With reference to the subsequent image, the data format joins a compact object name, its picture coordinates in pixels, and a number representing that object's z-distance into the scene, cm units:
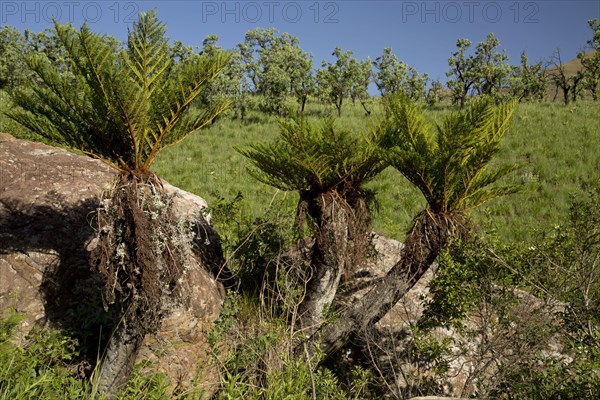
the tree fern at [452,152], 466
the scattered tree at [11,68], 3156
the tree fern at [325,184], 492
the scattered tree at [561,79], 2879
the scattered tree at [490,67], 2944
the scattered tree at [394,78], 3039
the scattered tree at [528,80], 3288
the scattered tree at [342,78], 2525
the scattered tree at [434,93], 3059
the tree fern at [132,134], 378
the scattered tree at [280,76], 2477
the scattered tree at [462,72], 3028
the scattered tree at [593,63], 2781
